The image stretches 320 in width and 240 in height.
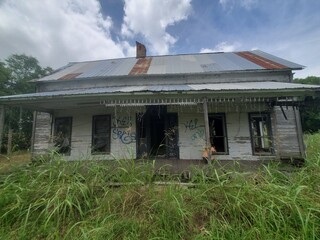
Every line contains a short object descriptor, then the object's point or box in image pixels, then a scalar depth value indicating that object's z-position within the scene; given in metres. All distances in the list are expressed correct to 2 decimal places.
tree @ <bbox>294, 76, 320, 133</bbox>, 23.45
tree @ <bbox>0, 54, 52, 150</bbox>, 21.69
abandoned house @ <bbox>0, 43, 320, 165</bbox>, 7.80
